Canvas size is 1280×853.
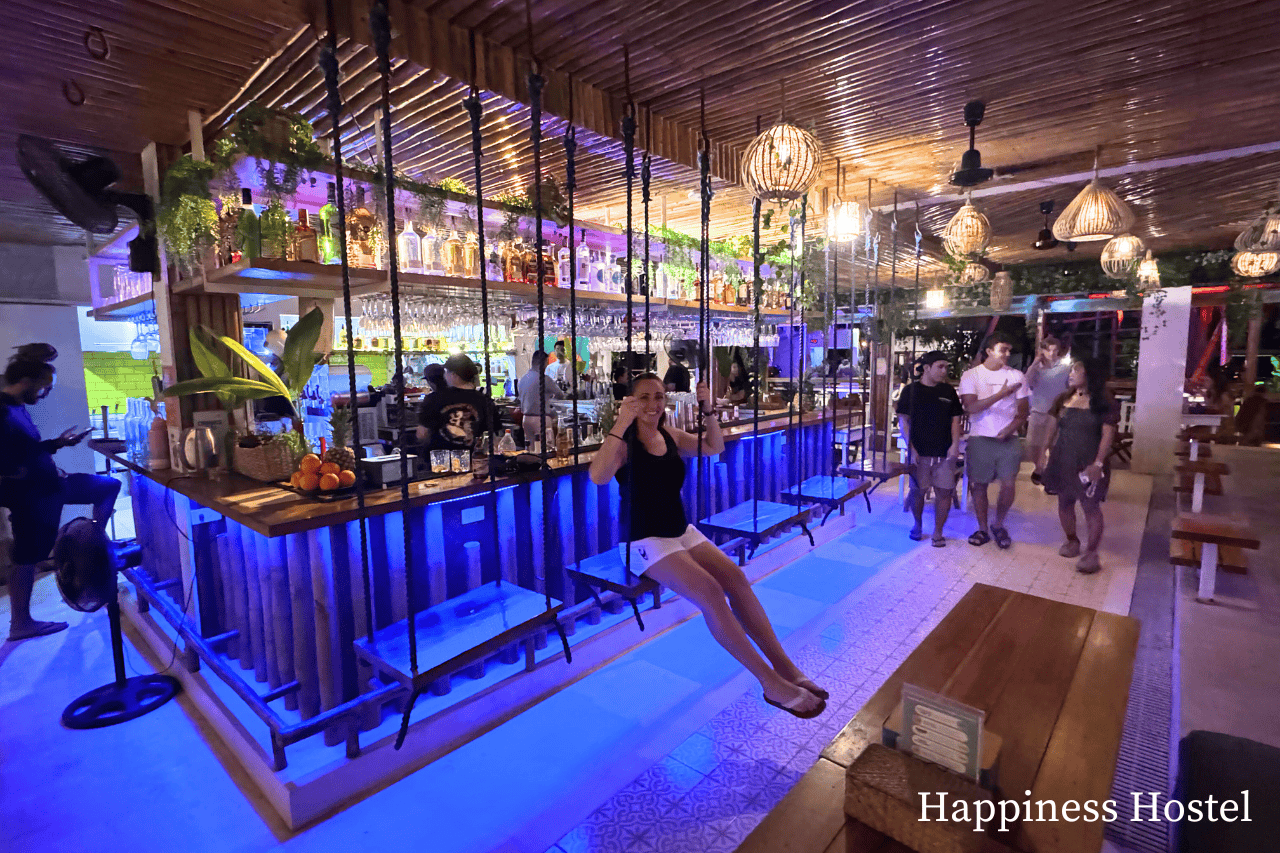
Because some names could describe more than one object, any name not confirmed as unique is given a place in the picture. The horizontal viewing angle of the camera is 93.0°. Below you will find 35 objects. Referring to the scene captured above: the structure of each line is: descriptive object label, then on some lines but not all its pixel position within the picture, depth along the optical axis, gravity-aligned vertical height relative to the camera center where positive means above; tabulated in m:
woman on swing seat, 2.61 -0.86
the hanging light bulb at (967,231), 4.36 +0.90
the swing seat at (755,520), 3.33 -0.94
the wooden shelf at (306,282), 2.73 +0.42
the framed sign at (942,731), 1.37 -0.87
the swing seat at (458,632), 2.04 -1.00
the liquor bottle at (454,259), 3.37 +0.58
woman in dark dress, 4.64 -0.70
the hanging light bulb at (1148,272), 7.68 +1.03
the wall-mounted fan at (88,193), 2.98 +0.91
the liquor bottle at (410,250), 3.27 +0.62
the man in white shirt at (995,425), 5.13 -0.59
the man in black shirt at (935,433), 5.29 -0.68
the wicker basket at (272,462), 2.97 -0.47
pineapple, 2.83 -0.39
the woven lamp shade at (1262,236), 5.11 +1.06
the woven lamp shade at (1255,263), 6.48 +0.97
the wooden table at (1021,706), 1.38 -1.06
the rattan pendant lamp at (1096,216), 4.01 +0.92
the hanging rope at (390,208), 1.70 +0.44
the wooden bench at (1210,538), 3.66 -1.13
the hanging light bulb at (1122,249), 5.56 +0.96
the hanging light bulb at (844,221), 4.56 +1.03
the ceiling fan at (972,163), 3.62 +1.25
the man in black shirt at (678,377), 5.68 -0.16
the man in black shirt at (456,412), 3.76 -0.31
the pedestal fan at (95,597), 2.91 -1.11
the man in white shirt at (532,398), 3.88 -0.32
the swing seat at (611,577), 2.54 -0.94
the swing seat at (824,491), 3.99 -0.93
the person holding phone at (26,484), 3.84 -0.74
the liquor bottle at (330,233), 2.97 +0.66
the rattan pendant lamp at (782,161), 3.00 +0.98
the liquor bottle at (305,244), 2.75 +0.55
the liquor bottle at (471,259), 3.39 +0.58
